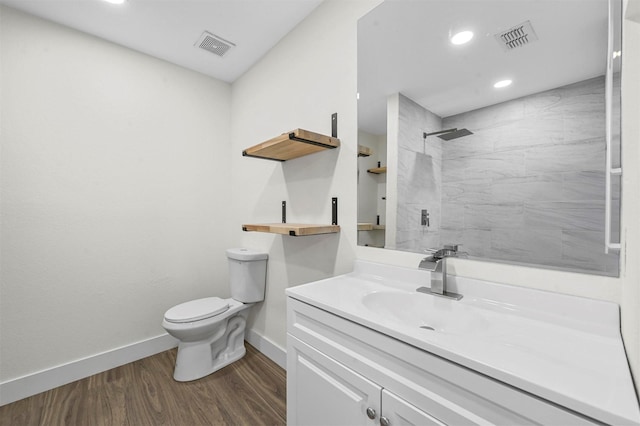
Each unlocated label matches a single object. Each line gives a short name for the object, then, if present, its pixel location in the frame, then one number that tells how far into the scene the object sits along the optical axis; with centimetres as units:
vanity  53
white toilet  181
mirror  84
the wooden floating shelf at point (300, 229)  143
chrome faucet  106
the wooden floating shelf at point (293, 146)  143
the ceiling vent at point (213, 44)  198
